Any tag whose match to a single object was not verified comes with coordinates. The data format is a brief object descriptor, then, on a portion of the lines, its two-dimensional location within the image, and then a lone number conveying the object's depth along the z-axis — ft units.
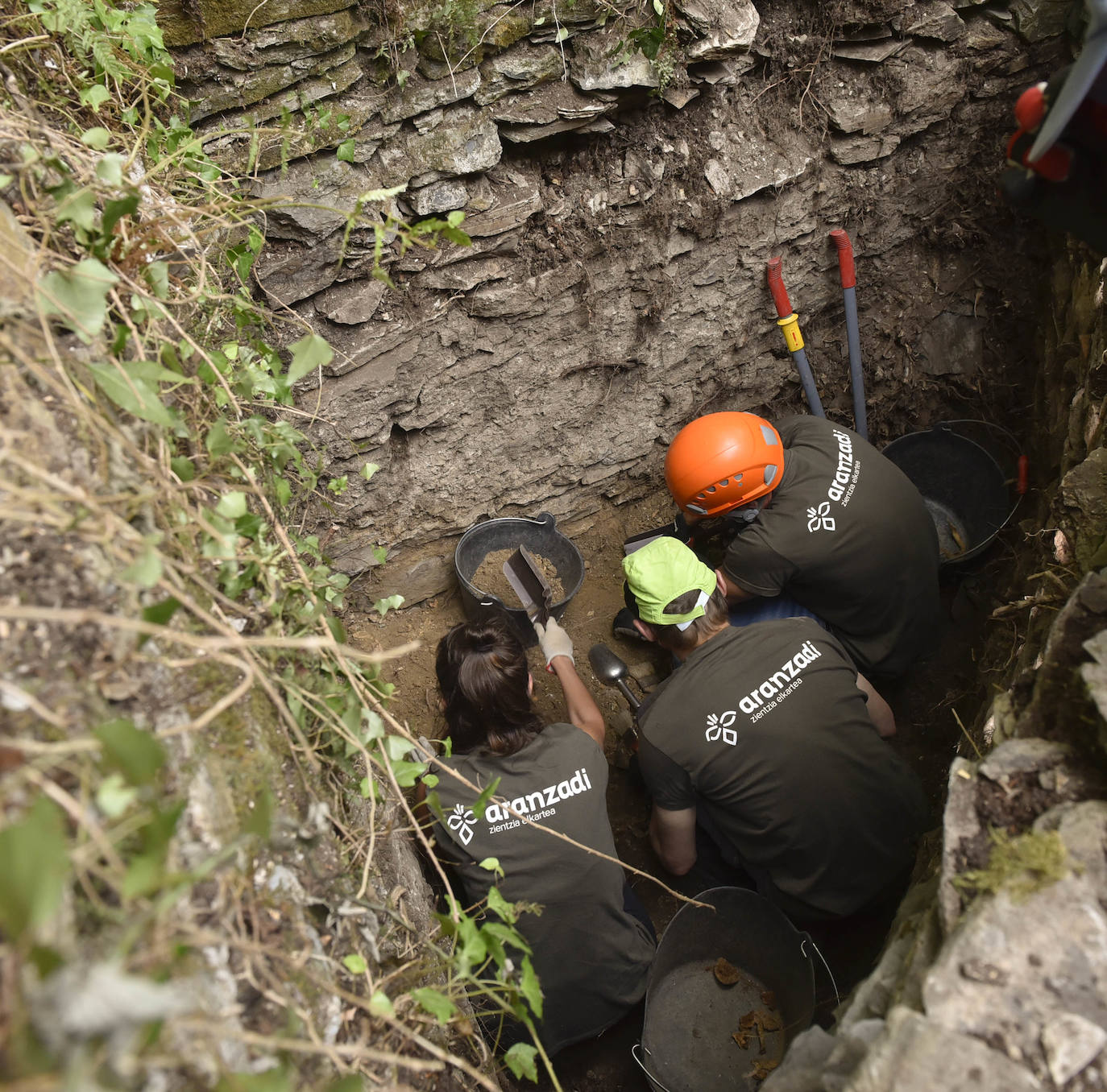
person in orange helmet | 9.18
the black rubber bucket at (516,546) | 11.05
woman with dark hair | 6.48
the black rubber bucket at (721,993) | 7.07
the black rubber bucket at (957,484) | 11.48
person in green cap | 7.11
